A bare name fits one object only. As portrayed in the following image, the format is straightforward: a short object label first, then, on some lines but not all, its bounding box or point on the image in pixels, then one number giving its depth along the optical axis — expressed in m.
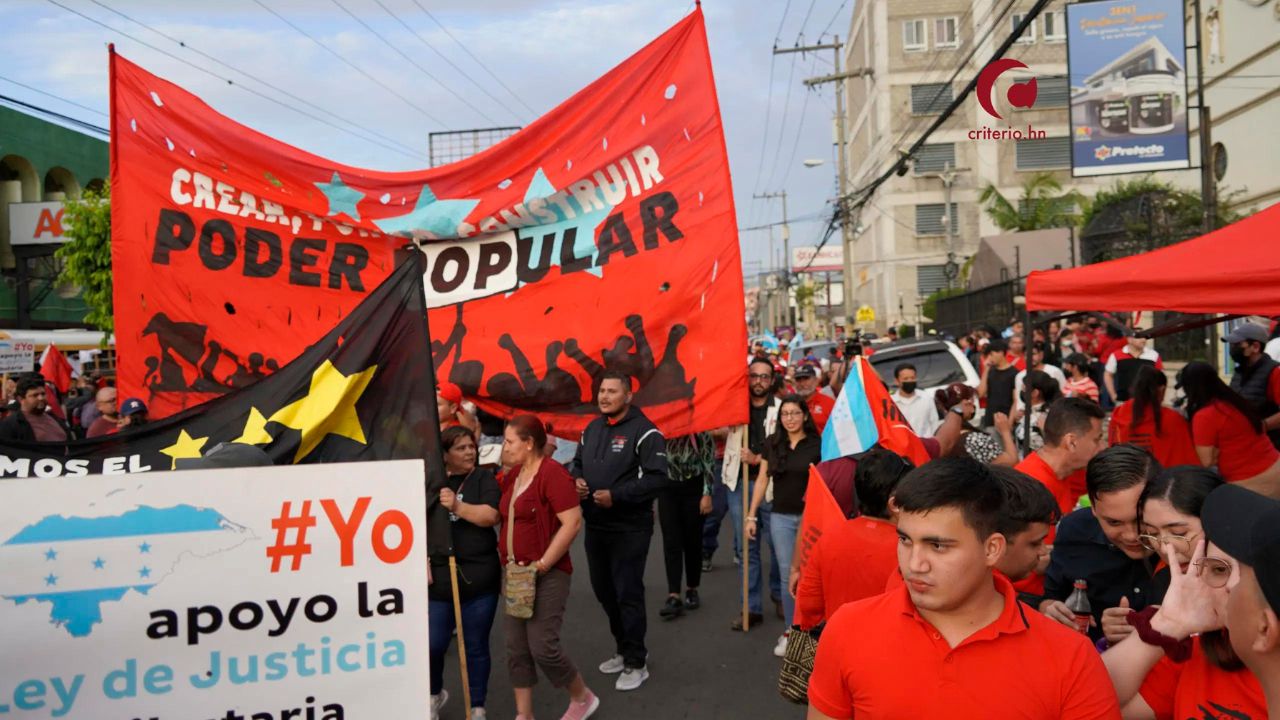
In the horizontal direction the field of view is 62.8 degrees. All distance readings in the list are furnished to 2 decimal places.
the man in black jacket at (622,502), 6.09
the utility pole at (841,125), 33.62
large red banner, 6.33
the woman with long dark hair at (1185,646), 2.19
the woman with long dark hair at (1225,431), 6.23
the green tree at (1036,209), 36.97
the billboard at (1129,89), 12.49
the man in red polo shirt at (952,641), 2.25
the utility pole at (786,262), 75.56
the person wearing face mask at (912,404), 8.84
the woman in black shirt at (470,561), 5.35
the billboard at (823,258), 83.31
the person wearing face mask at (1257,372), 7.77
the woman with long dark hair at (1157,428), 6.30
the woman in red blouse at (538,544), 5.43
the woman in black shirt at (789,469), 6.68
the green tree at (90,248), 27.16
